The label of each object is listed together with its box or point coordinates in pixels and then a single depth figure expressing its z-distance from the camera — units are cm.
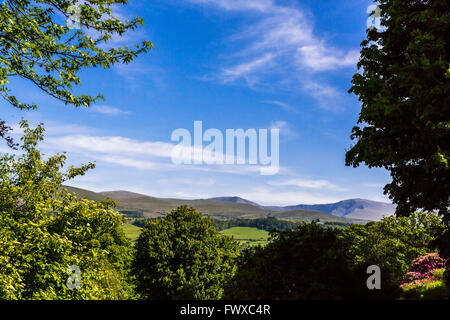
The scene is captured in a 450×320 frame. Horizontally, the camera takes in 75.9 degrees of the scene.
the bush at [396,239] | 4109
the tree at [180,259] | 2942
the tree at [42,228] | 1133
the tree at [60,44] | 944
